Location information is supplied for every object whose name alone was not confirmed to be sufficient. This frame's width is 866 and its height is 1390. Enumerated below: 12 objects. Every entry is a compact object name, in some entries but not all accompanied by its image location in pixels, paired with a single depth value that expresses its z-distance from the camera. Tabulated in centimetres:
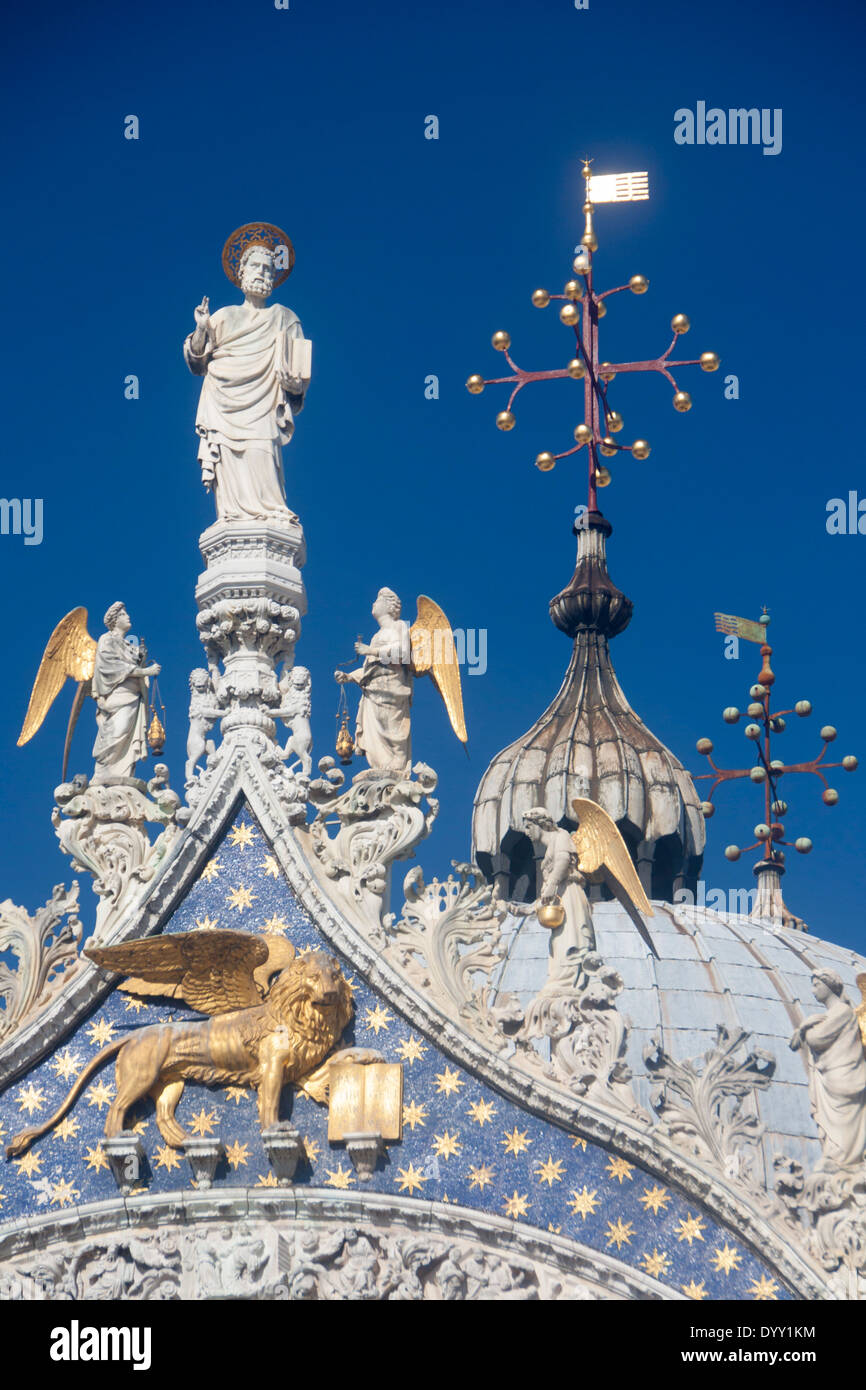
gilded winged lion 2388
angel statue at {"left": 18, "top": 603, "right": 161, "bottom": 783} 2595
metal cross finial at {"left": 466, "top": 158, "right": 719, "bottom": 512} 3294
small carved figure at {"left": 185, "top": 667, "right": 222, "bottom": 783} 2581
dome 3747
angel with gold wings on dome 2445
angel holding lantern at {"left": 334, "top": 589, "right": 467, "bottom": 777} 2566
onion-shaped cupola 4431
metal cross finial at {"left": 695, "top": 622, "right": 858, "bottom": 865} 4397
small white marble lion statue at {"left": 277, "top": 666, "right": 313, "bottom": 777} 2561
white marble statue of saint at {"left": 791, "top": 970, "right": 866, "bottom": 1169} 2319
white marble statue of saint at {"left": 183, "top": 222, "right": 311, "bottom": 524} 2680
